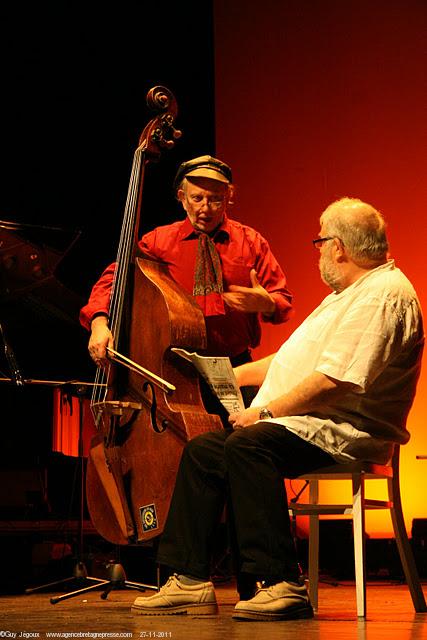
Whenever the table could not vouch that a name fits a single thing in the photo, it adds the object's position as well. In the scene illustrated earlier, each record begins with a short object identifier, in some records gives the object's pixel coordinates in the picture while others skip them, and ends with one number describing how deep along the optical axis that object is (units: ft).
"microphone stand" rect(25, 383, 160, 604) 22.39
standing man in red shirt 21.67
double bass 19.20
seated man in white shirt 16.39
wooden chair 17.30
